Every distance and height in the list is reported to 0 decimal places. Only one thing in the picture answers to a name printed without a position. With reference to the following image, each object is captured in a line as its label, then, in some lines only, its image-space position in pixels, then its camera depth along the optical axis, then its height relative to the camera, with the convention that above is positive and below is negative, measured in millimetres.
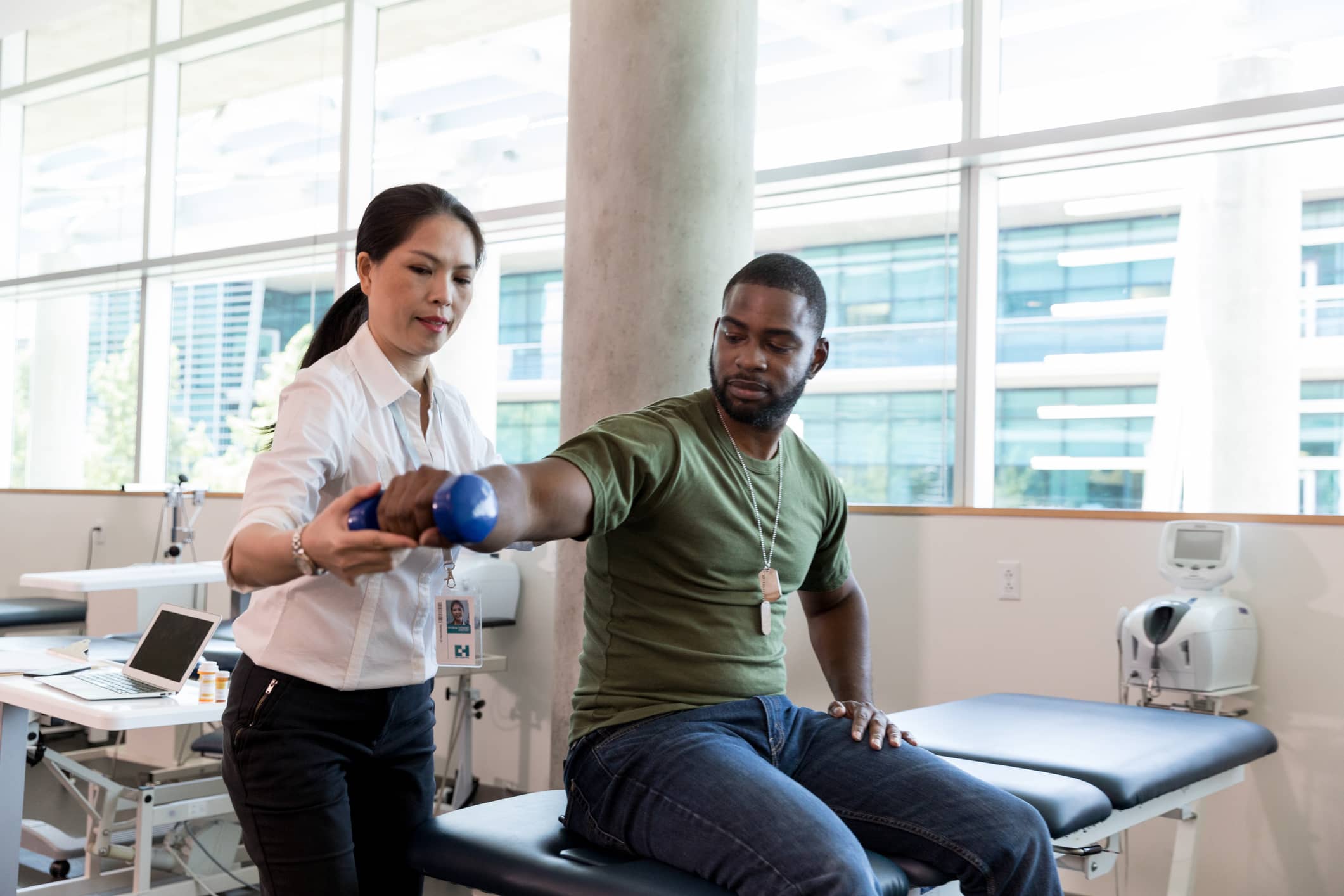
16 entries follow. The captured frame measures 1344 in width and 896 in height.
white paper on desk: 2596 -437
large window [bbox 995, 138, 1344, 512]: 3439 +454
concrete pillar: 3424 +772
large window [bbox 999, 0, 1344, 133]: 3461 +1274
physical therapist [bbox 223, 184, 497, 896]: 1500 -191
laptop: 2443 -409
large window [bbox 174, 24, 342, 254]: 5840 +1594
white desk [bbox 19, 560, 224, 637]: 4254 -444
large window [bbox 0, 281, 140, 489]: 6672 +426
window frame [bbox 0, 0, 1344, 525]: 3492 +1017
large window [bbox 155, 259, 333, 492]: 5922 +553
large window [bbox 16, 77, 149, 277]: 6754 +1605
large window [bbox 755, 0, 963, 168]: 4023 +1361
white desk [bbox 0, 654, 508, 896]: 2234 -462
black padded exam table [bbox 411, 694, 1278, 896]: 1614 -497
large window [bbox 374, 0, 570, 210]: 5156 +1610
